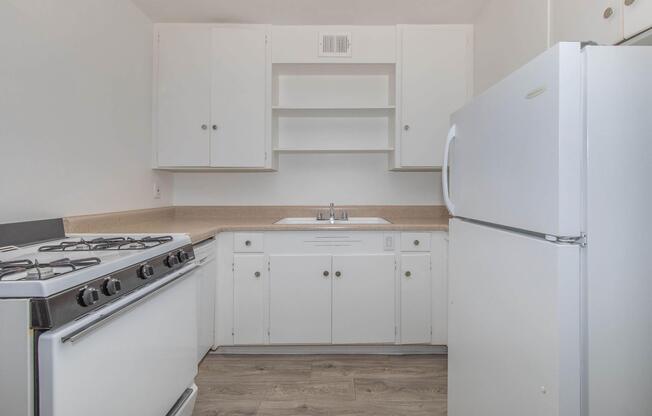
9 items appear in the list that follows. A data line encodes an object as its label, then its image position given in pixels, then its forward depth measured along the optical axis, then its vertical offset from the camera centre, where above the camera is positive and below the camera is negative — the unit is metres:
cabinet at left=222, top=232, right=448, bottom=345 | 2.24 -0.54
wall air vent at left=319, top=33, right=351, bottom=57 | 2.49 +1.15
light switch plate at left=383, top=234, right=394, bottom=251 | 2.25 -0.23
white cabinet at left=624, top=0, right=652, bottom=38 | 0.99 +0.56
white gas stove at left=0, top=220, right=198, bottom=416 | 0.75 -0.31
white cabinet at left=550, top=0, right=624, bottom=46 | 1.12 +0.68
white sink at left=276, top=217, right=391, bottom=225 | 2.51 -0.11
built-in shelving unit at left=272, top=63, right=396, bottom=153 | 2.76 +0.72
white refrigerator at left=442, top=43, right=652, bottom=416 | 0.78 -0.06
